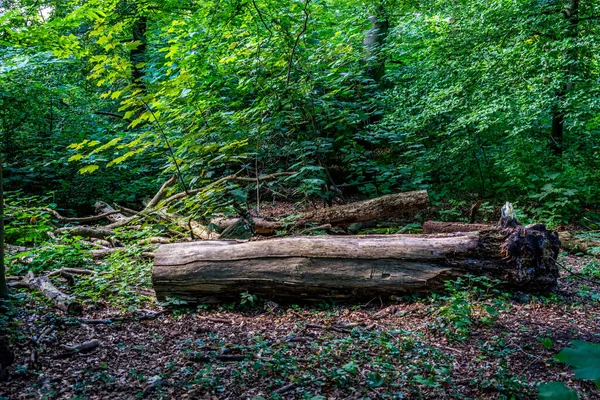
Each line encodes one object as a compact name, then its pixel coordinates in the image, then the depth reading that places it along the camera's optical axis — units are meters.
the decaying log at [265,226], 6.34
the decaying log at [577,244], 6.37
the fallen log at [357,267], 4.21
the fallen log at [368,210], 6.57
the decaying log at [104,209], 8.77
